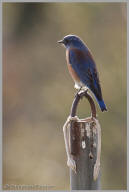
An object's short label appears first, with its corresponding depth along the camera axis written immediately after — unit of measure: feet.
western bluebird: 30.91
